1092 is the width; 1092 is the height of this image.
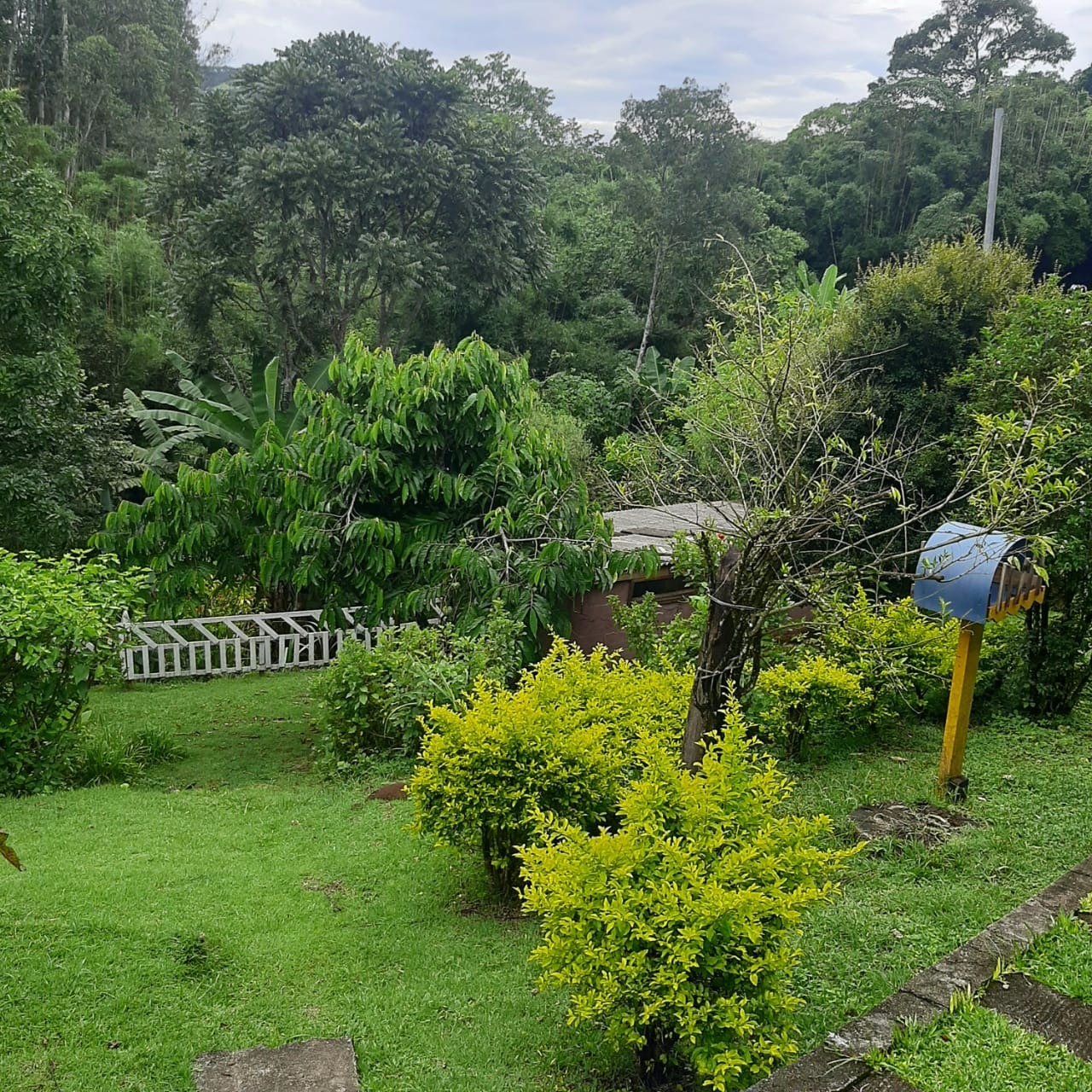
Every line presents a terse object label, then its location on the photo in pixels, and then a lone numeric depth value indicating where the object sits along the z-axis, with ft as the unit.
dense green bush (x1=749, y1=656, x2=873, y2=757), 20.16
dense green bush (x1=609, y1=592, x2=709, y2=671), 22.43
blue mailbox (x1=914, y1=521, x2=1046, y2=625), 15.52
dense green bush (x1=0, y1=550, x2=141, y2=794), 20.71
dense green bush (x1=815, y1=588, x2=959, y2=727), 21.02
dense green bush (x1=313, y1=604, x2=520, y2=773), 21.97
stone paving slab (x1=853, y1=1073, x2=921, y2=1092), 9.18
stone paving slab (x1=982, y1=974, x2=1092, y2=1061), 10.02
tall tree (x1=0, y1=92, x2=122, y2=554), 31.58
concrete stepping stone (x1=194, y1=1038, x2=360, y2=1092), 9.86
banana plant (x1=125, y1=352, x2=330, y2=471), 46.83
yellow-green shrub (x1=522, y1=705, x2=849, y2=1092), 8.96
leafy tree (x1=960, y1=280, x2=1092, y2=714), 21.30
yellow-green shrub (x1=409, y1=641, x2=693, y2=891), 13.65
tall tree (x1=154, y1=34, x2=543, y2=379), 56.54
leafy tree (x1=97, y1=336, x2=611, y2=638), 23.62
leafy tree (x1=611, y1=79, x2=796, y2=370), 73.87
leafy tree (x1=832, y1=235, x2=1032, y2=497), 33.04
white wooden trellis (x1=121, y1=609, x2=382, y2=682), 37.27
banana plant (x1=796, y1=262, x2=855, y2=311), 52.37
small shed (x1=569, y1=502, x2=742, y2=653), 29.78
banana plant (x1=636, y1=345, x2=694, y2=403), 67.05
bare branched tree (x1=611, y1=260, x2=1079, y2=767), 12.71
